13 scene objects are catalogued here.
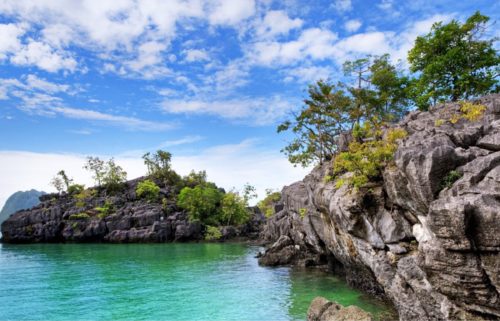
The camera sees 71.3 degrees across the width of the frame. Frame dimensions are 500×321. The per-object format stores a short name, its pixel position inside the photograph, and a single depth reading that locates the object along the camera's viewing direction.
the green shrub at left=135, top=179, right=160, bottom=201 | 85.12
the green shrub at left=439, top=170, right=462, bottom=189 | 13.84
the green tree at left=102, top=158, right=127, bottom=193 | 91.38
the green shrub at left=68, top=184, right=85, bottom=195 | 91.69
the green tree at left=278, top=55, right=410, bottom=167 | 37.38
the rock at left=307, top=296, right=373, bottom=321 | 14.34
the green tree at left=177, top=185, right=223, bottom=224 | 79.12
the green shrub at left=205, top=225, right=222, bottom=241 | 72.19
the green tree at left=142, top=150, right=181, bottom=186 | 94.81
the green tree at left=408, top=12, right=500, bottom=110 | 31.34
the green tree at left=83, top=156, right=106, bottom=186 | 93.89
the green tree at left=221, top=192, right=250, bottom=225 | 81.44
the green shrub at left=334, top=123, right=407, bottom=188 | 18.69
